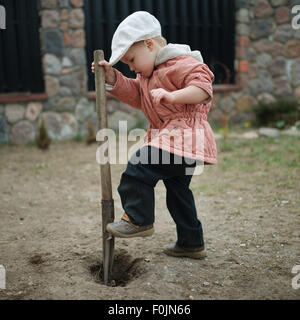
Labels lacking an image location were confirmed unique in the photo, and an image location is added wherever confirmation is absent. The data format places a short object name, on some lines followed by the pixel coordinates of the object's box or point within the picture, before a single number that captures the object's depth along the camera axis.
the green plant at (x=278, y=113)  6.46
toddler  1.99
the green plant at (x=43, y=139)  5.34
